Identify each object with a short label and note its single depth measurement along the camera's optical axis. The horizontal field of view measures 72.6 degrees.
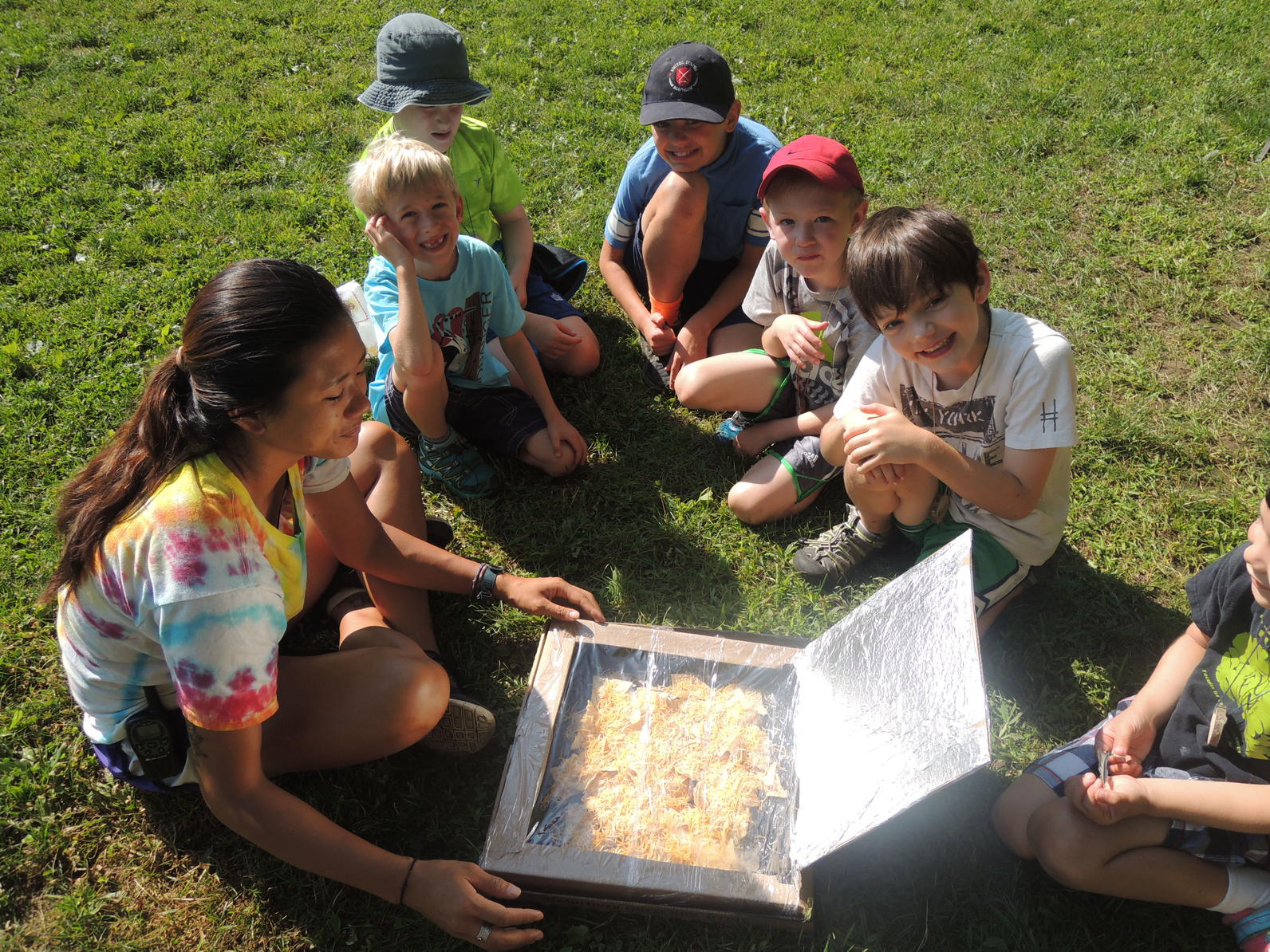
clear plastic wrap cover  1.98
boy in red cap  2.69
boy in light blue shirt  2.74
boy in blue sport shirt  3.17
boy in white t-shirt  2.18
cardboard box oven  1.69
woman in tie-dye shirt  1.64
